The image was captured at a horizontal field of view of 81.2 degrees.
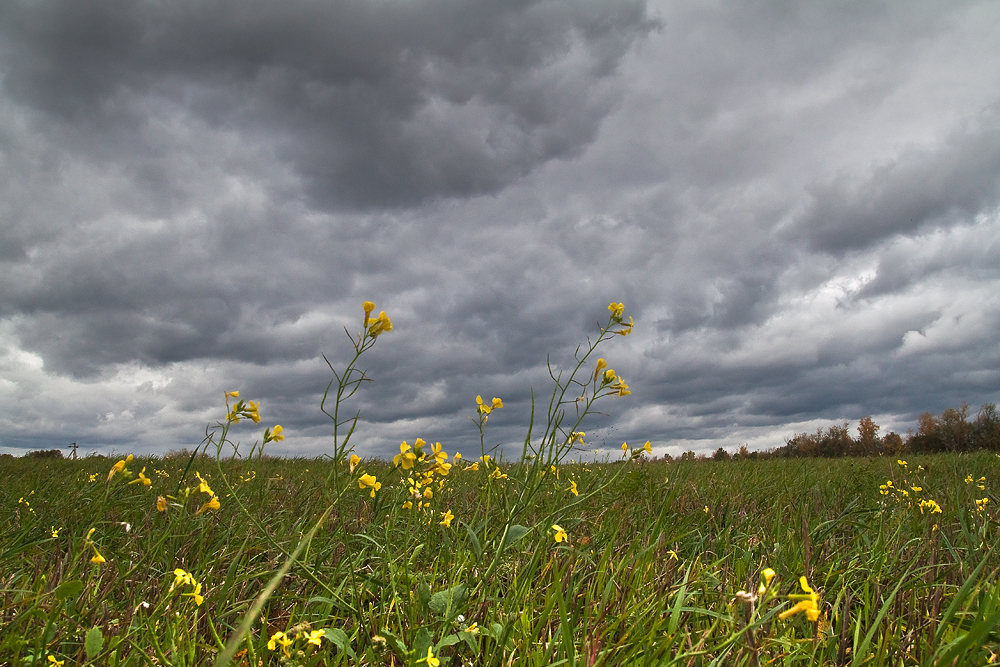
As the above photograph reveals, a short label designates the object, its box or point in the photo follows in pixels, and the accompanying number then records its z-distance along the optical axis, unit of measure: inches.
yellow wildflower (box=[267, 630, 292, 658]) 71.2
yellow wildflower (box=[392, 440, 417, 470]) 97.6
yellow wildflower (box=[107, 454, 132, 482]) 98.2
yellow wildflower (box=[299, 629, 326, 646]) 71.2
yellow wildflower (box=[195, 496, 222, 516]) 93.5
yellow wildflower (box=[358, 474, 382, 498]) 100.2
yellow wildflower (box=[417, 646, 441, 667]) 70.2
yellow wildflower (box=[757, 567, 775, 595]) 59.0
